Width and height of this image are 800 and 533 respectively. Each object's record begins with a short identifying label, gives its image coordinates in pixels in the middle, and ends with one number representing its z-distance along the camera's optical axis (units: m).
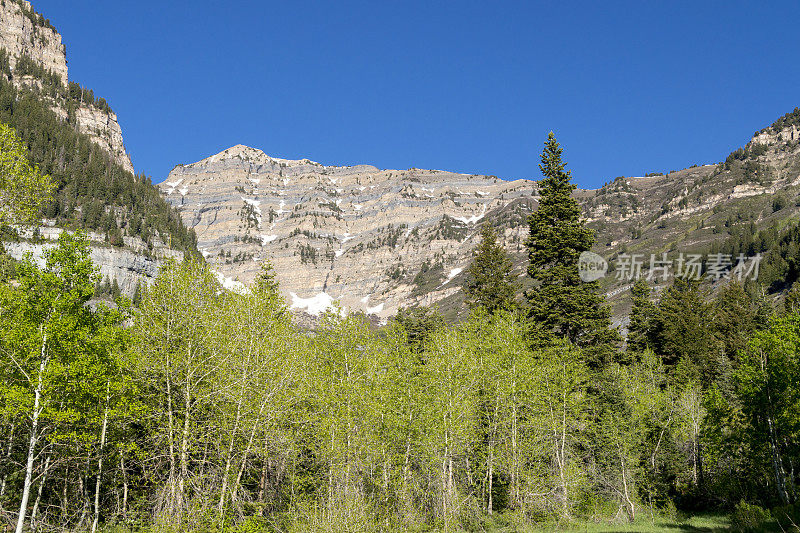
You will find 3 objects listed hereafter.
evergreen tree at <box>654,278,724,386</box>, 51.34
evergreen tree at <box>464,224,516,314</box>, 40.31
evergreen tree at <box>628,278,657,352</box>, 58.56
